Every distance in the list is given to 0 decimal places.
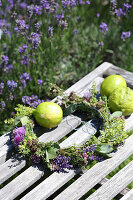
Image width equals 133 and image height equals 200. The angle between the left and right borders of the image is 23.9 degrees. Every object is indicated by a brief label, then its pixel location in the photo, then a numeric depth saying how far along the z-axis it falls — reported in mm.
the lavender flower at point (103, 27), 3368
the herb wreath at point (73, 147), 2188
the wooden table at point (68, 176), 2085
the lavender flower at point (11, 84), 2855
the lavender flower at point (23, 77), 2988
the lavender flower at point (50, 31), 2990
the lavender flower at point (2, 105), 2880
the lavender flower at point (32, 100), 2838
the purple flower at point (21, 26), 2921
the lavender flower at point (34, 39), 2877
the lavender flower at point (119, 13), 3518
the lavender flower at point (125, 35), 3460
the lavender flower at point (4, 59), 2996
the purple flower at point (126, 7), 3526
